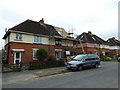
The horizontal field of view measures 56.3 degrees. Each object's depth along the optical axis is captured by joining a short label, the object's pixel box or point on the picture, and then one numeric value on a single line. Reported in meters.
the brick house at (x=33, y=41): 17.91
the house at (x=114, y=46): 47.92
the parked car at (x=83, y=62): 13.74
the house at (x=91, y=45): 32.81
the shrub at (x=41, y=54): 17.83
